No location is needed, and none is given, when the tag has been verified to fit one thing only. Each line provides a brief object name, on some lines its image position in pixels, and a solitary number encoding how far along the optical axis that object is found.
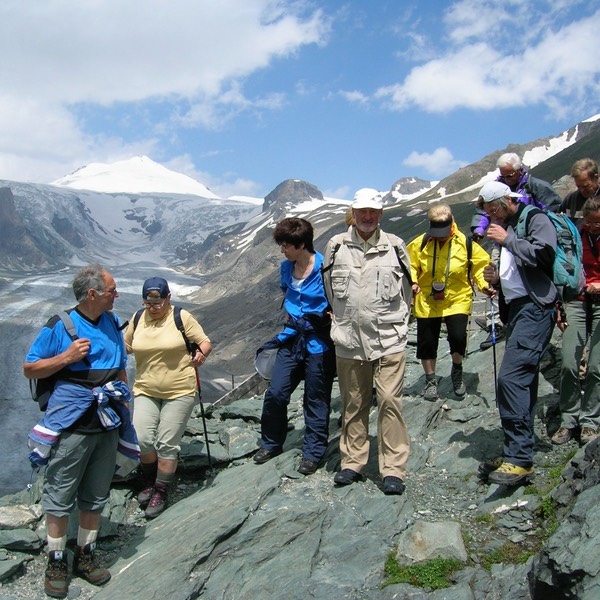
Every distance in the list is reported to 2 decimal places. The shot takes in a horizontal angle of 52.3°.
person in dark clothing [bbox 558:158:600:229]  6.83
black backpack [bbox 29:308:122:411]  5.29
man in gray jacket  5.48
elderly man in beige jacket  5.82
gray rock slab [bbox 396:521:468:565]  4.83
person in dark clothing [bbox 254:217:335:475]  6.44
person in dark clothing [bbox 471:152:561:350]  6.95
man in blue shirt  5.18
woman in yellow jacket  7.68
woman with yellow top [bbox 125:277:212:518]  6.52
